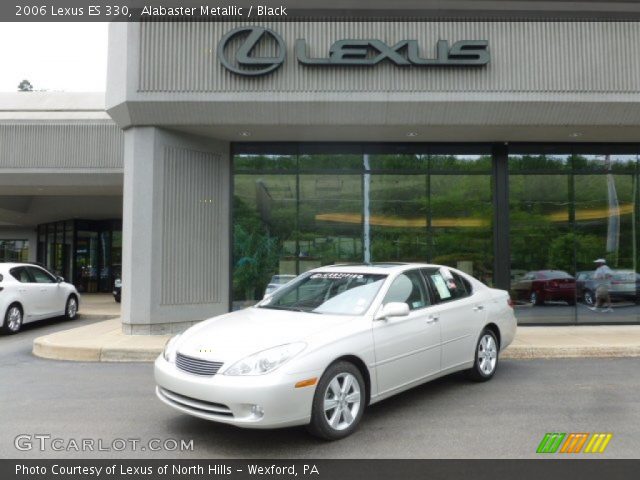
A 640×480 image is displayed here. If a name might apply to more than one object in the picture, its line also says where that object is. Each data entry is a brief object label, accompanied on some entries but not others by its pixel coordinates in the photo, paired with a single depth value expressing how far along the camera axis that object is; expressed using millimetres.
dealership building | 9578
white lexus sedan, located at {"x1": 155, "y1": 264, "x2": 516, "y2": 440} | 4035
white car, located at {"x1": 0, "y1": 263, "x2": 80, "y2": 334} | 10766
